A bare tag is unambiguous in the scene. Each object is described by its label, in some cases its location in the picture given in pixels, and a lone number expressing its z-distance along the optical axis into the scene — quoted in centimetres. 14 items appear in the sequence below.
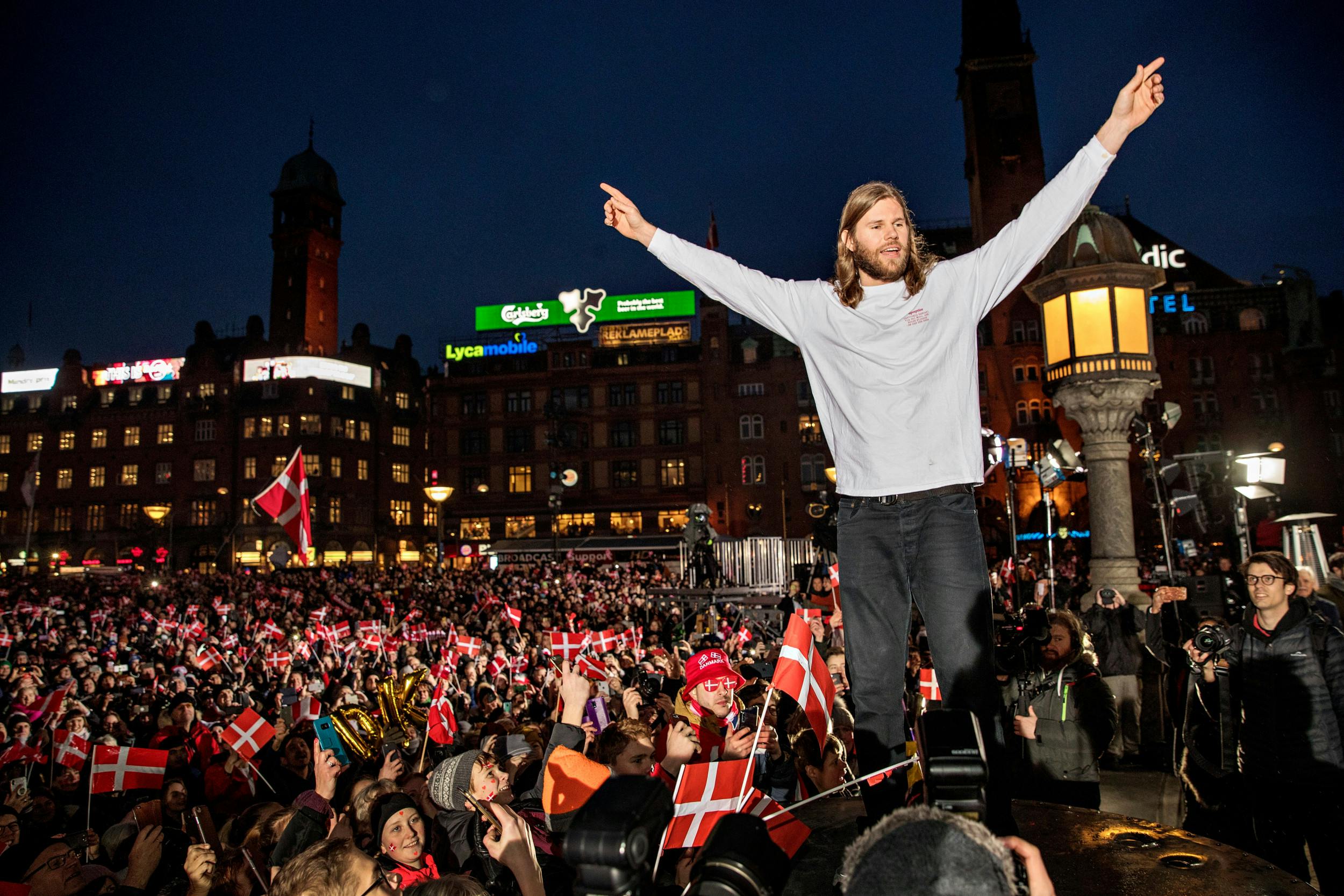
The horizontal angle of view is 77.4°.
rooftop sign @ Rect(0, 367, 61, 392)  7194
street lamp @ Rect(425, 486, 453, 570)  2825
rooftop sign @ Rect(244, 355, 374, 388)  6562
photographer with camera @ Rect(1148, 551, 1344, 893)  461
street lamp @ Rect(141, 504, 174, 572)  4350
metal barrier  2803
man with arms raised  272
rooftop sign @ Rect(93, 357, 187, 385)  6875
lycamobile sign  6366
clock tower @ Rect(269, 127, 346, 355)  8194
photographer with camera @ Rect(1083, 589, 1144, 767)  791
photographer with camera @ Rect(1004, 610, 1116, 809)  532
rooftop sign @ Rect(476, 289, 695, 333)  6141
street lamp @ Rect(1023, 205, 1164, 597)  950
